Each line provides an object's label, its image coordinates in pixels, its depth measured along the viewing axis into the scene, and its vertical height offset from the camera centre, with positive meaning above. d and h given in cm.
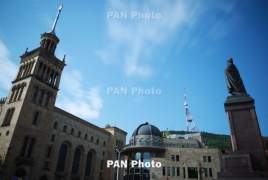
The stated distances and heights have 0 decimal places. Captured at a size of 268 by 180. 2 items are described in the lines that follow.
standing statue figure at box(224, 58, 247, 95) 1614 +782
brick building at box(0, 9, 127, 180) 3183 +607
